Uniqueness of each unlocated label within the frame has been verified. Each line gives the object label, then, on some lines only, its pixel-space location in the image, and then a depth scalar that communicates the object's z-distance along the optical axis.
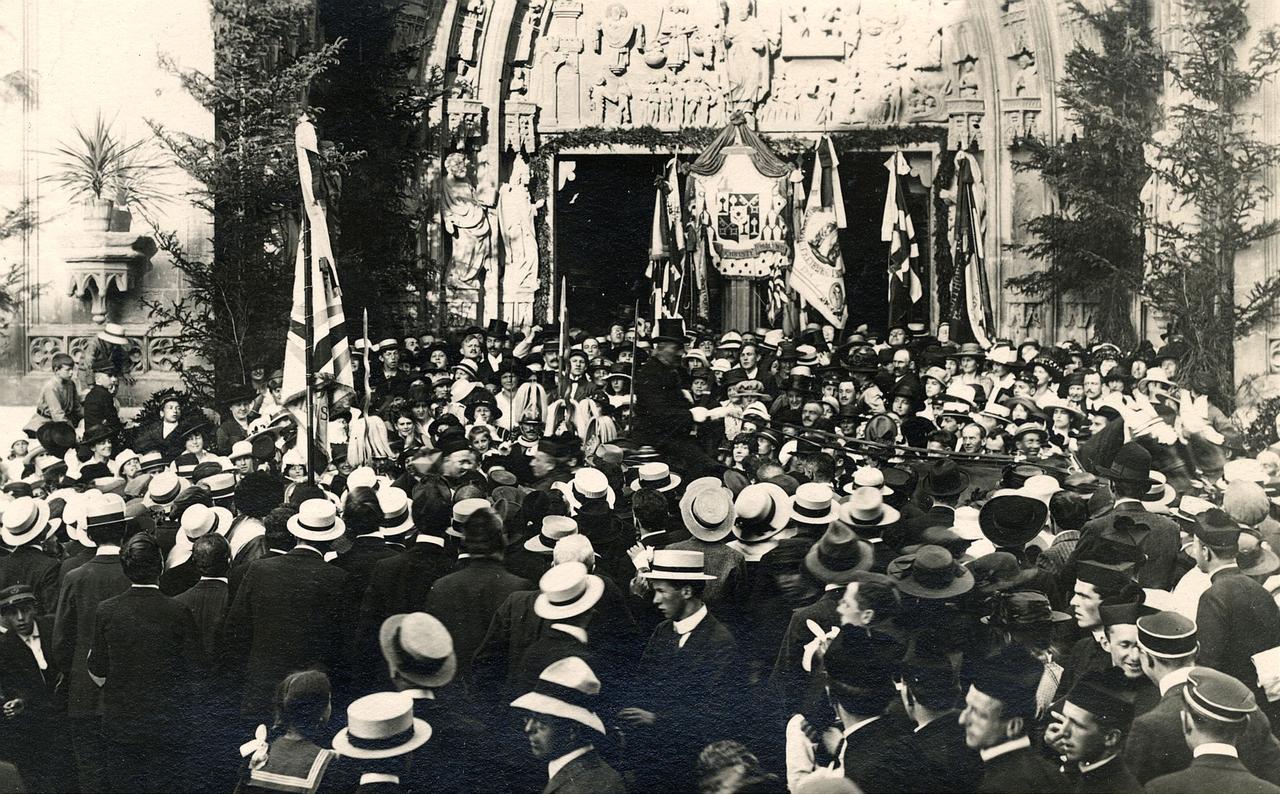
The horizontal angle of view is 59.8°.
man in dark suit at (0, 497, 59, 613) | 7.48
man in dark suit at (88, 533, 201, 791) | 6.27
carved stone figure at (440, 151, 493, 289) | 13.02
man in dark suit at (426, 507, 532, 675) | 6.47
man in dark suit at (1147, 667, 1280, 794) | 5.36
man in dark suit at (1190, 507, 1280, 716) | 6.60
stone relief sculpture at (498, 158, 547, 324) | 13.19
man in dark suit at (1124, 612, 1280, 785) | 5.70
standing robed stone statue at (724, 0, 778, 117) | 12.75
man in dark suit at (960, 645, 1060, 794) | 5.20
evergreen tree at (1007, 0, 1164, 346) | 11.80
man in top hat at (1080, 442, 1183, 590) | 6.94
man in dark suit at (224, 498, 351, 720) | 6.48
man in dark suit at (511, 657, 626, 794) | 5.17
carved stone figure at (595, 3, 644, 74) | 12.84
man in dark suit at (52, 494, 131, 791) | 6.70
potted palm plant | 10.14
